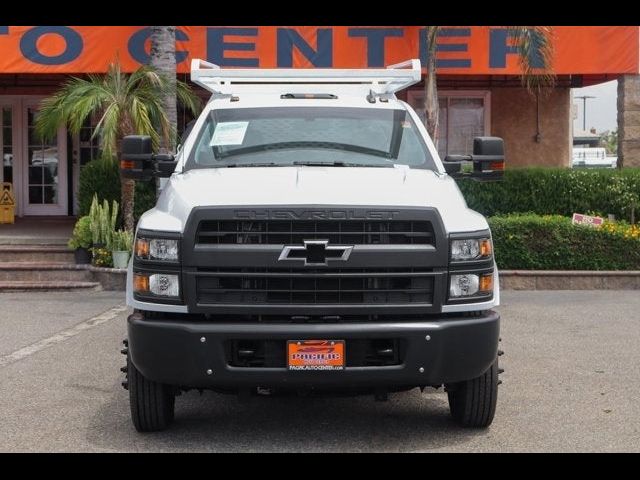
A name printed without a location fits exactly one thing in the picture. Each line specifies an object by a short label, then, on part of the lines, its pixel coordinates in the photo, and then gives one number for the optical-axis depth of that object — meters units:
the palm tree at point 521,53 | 14.77
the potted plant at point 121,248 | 13.02
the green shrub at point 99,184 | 14.38
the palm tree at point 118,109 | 12.98
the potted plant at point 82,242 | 13.33
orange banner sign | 15.41
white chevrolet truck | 5.08
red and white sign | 13.49
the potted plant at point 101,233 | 13.20
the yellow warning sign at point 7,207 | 17.77
